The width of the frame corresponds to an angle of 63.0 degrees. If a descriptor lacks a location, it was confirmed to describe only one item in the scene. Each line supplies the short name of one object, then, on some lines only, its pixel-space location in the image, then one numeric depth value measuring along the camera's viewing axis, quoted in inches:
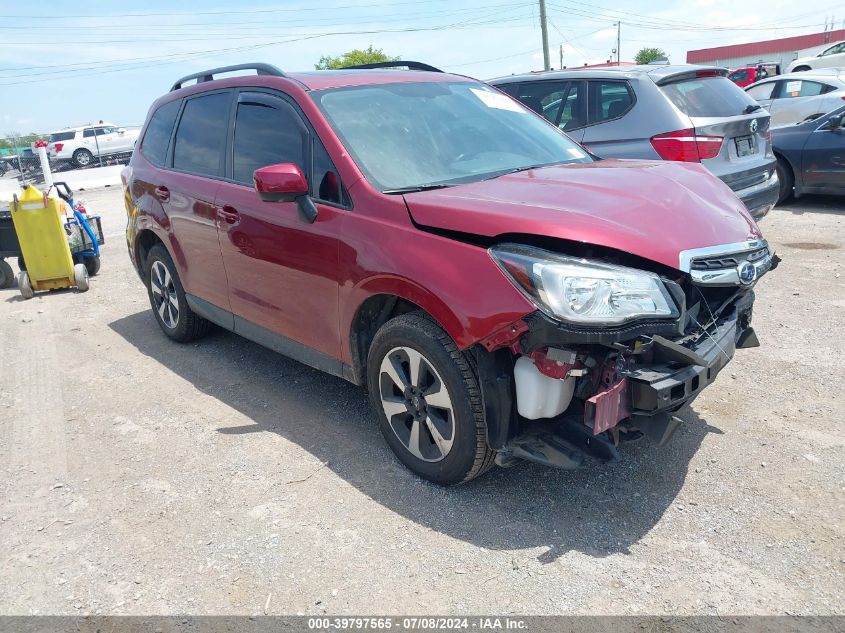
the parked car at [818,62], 901.2
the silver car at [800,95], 486.4
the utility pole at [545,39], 1428.4
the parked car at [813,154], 341.1
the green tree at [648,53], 2989.7
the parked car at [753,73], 962.7
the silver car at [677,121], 235.0
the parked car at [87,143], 1203.9
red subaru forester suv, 106.1
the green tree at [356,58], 2053.4
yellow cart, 298.8
